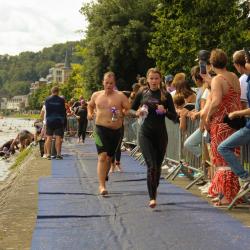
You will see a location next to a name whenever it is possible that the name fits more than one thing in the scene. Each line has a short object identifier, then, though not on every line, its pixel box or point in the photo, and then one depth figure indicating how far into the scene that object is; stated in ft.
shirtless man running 33.53
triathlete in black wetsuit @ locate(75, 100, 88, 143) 90.22
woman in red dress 26.86
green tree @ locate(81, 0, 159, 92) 159.74
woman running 28.63
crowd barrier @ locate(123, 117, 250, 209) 27.94
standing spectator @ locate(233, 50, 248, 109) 27.04
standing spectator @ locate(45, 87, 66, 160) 58.13
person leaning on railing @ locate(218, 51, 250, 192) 25.80
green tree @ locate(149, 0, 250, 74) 104.47
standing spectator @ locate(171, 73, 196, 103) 38.06
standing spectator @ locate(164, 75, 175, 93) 45.91
